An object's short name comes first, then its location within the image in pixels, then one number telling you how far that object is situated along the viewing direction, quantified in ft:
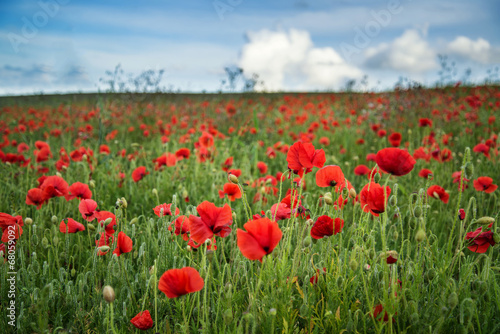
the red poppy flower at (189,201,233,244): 3.61
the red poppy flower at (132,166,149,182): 7.46
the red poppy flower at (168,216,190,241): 4.75
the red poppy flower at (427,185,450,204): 6.12
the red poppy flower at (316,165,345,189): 4.36
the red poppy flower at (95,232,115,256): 4.76
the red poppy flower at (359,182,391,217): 3.85
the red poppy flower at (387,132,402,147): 8.19
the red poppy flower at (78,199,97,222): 5.00
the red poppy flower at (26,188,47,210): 5.78
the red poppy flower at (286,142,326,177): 3.93
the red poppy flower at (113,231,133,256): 4.17
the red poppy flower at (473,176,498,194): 6.30
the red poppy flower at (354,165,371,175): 8.52
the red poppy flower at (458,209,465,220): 4.10
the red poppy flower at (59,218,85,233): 4.93
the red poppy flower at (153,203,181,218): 4.80
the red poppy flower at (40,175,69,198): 5.74
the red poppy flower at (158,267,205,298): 3.22
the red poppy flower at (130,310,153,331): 3.76
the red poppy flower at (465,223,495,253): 4.10
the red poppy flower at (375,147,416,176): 3.73
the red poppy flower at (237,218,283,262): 3.05
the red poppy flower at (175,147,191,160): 9.07
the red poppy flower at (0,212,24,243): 4.70
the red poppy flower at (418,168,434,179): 8.10
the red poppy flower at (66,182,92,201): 5.98
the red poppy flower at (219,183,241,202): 4.97
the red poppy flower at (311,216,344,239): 3.93
